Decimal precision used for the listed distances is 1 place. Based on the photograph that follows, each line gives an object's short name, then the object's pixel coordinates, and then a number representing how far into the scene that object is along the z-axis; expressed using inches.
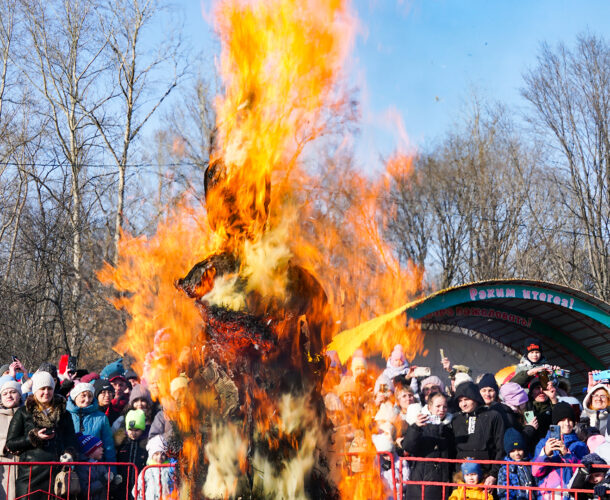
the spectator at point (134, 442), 328.6
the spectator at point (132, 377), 389.9
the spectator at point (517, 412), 311.4
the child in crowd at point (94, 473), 288.4
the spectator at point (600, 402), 327.6
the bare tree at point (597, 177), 1000.2
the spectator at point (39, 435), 275.7
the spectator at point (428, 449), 290.2
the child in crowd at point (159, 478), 291.6
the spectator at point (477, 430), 297.9
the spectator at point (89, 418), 309.7
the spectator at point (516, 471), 281.0
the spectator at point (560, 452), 278.1
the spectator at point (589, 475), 262.4
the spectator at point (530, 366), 367.2
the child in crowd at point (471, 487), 277.9
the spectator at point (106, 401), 349.4
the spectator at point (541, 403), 322.0
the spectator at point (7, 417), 308.8
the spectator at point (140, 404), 336.8
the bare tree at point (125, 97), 1069.8
